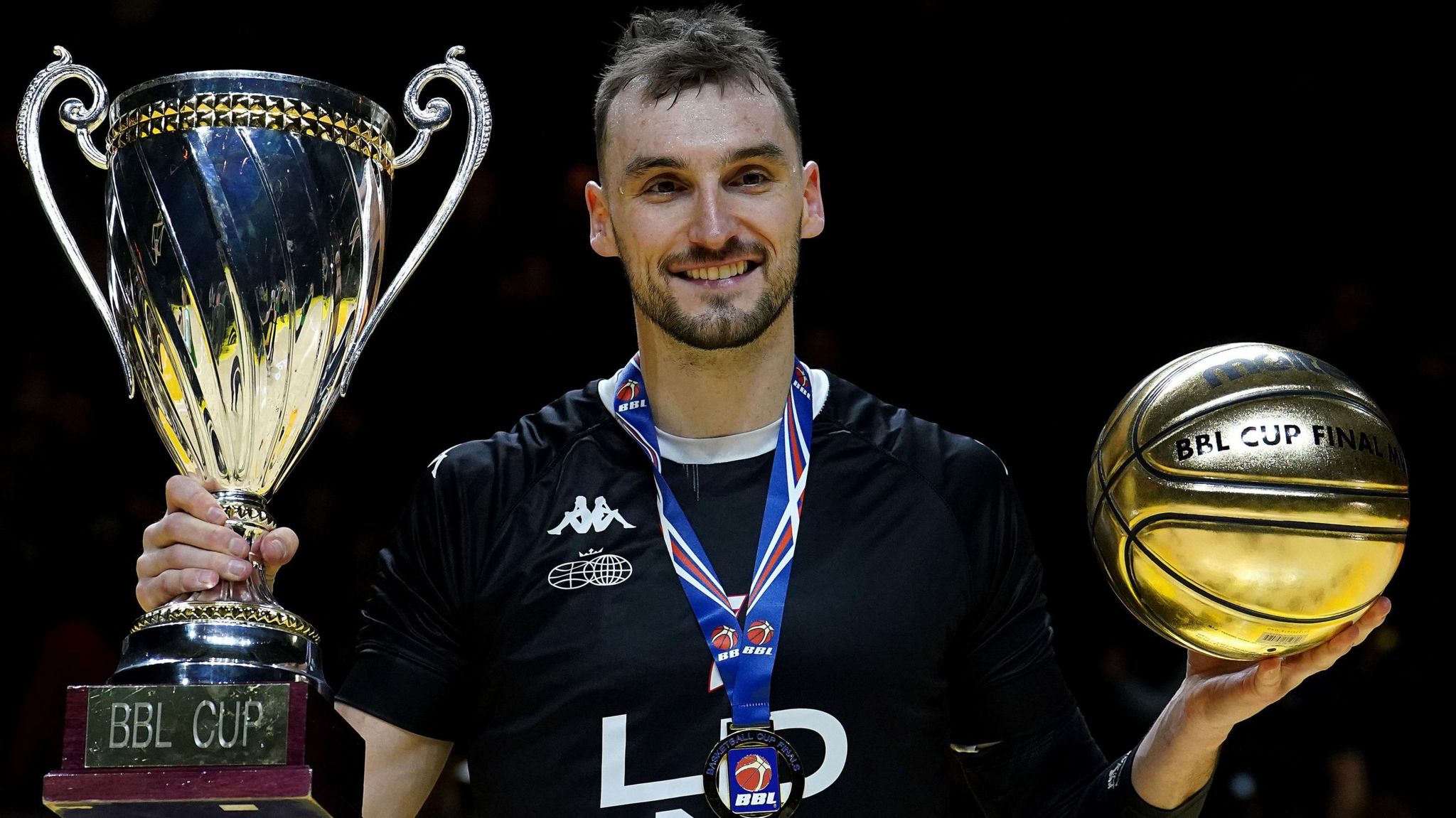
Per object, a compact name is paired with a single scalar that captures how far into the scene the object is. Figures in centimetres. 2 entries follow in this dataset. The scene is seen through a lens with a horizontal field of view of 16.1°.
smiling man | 417
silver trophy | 408
